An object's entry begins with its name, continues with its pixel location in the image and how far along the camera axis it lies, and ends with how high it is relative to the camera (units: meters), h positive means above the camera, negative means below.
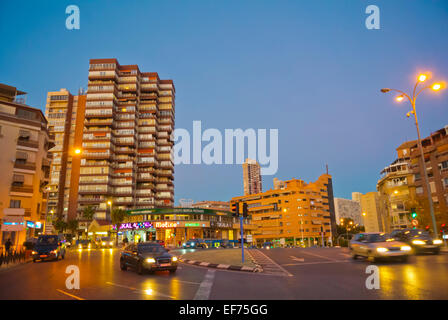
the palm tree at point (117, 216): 75.75 +3.48
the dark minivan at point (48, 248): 23.08 -1.15
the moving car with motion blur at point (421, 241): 18.70 -0.92
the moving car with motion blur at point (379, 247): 14.16 -0.98
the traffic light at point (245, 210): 18.13 +1.05
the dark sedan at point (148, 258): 13.59 -1.22
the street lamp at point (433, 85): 22.16 +9.59
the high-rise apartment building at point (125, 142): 99.00 +29.10
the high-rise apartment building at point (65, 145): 103.12 +28.84
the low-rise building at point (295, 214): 119.88 +5.20
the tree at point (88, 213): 90.44 +5.25
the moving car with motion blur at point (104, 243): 50.59 -1.87
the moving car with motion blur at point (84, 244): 52.28 -2.03
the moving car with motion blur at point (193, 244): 47.12 -2.16
